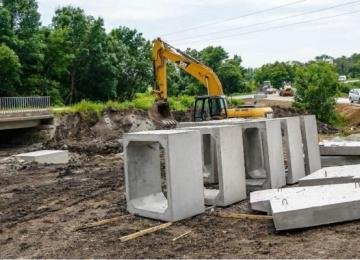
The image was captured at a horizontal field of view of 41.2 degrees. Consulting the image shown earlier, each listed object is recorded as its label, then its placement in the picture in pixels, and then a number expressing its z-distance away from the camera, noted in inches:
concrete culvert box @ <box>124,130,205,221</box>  295.1
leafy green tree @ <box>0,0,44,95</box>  1277.7
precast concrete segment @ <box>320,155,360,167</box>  442.0
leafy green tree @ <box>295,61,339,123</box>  1189.1
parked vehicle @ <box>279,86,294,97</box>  2487.7
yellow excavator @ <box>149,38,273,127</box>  687.1
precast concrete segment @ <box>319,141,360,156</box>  438.0
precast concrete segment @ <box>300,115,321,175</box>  427.8
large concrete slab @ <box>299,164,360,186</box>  321.7
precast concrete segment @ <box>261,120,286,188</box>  368.8
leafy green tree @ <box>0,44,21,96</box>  1125.7
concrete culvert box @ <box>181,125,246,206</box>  330.6
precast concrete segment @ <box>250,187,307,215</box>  295.3
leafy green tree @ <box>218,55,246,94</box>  2625.5
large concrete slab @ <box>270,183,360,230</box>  251.9
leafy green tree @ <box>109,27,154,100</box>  1546.5
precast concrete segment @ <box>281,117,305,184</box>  399.9
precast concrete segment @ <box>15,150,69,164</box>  689.0
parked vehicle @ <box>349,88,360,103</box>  1649.4
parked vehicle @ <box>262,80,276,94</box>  2901.1
